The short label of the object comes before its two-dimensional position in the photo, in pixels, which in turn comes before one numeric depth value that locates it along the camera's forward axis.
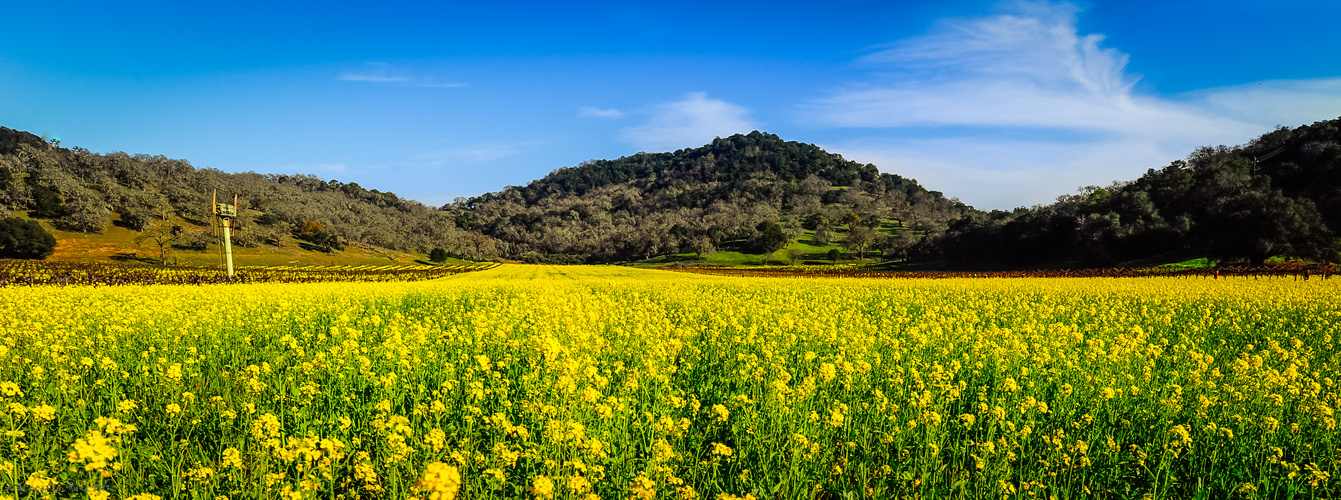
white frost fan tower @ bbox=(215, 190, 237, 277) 48.54
